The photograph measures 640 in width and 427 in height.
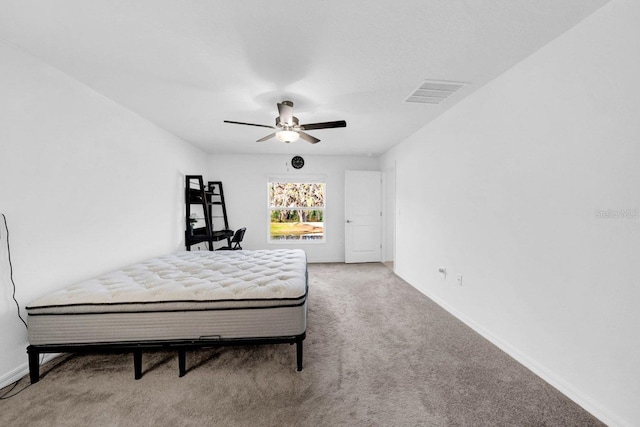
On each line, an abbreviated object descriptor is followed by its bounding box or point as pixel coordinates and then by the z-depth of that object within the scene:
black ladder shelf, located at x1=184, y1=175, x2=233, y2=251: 4.29
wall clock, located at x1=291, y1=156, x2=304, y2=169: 5.42
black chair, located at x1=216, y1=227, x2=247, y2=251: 4.53
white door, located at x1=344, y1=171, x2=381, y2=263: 5.44
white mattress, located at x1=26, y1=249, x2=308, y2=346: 1.75
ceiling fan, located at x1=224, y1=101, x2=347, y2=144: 2.56
